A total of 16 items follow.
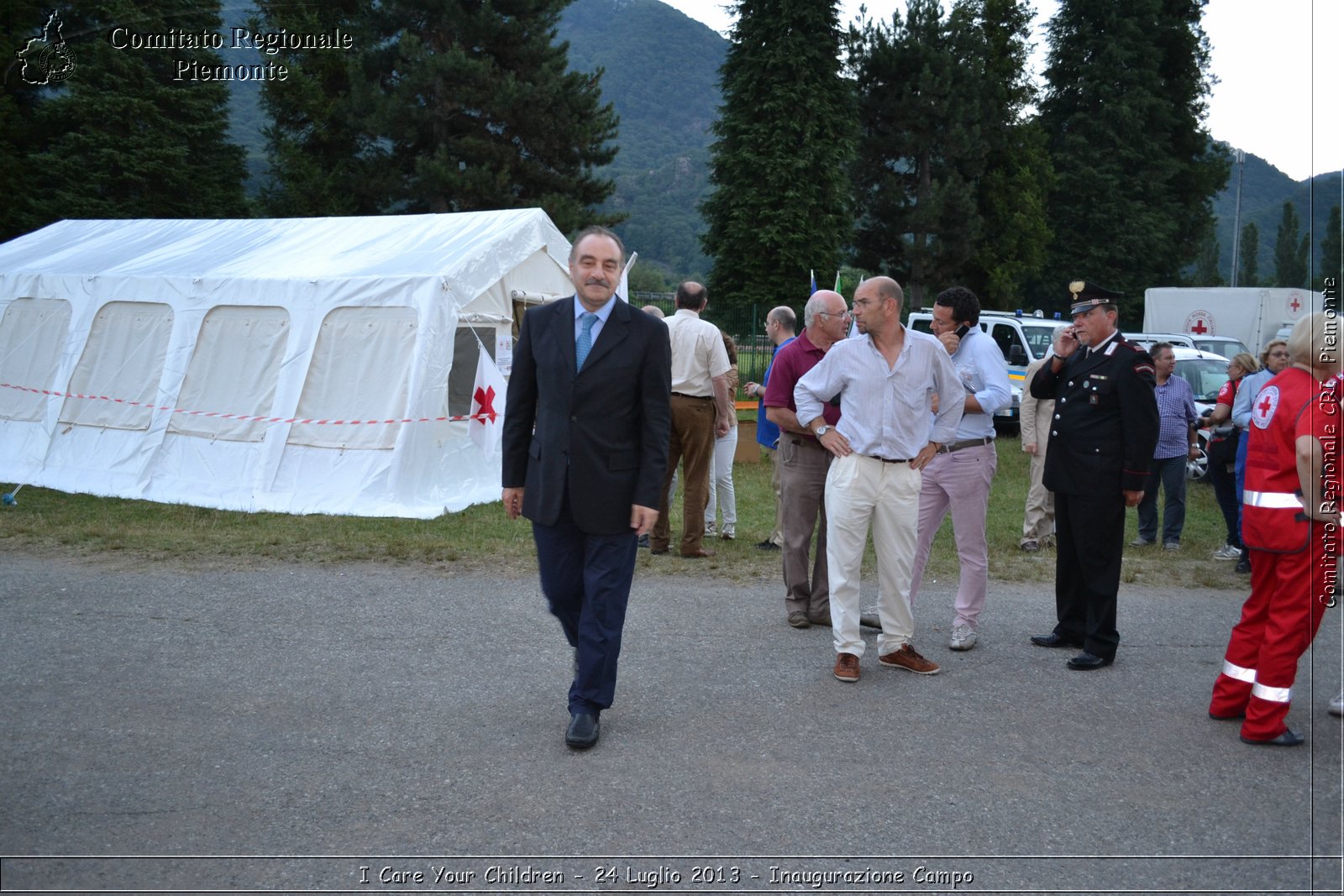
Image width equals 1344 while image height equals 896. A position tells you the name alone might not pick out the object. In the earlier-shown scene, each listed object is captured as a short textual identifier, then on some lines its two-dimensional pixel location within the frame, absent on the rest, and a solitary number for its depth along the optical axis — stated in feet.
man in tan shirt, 26.63
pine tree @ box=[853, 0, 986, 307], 119.96
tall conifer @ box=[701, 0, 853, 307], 107.76
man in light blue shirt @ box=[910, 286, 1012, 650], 18.76
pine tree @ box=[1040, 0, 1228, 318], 127.54
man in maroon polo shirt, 20.21
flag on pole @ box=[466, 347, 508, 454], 36.24
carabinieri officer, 17.85
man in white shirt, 17.02
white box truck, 75.51
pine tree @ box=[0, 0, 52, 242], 88.12
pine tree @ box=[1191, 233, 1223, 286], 214.07
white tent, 34.12
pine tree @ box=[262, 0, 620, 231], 95.50
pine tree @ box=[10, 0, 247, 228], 87.45
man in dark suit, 14.08
